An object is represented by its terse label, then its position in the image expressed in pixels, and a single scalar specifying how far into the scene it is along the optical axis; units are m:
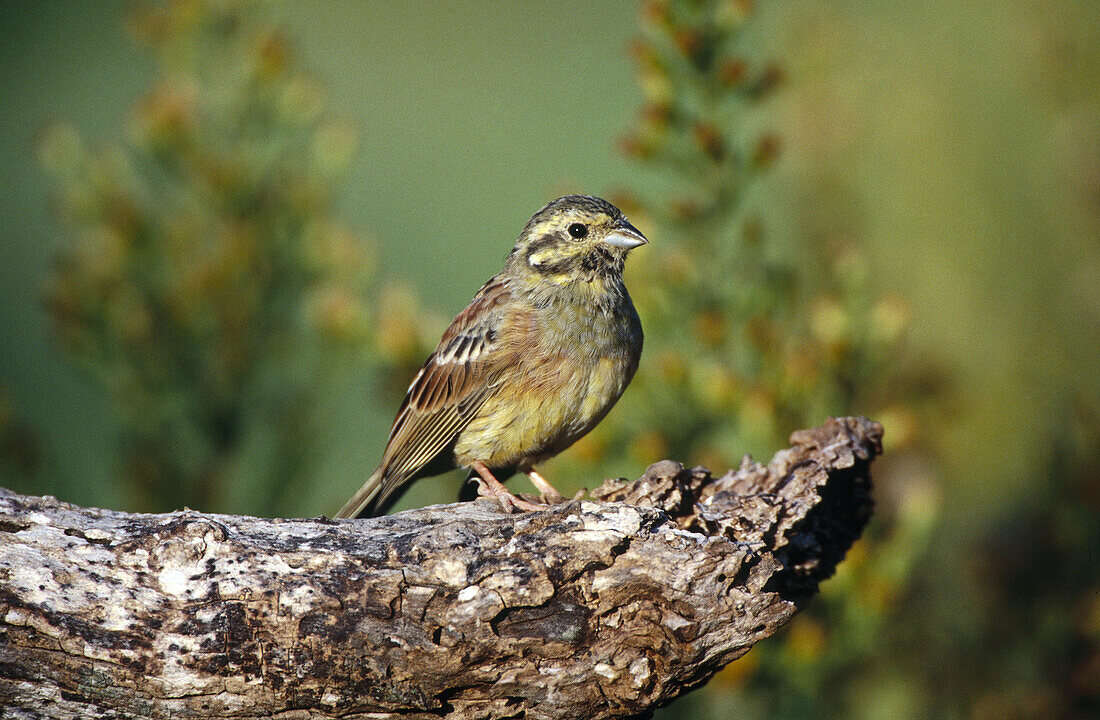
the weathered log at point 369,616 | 4.99
